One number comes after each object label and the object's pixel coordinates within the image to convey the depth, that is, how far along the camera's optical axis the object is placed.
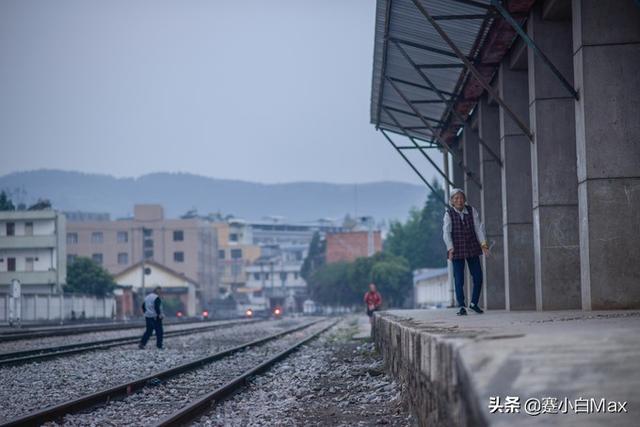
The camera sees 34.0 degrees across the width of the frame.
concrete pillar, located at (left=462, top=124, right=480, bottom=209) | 27.47
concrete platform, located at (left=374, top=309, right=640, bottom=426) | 4.98
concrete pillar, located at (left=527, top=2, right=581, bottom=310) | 16.17
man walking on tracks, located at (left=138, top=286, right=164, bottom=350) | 26.59
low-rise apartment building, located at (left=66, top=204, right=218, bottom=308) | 149.88
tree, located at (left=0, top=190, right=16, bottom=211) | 98.12
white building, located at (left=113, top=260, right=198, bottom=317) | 123.44
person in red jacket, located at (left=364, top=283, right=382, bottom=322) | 36.19
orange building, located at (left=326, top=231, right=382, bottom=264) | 171.50
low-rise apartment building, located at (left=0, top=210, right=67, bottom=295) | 88.88
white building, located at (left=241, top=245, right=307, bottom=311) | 174.75
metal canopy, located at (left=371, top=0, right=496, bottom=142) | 18.03
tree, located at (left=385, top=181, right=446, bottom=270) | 123.94
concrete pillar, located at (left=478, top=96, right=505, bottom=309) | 23.97
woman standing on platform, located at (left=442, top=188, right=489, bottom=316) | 14.29
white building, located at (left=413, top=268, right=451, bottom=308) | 62.55
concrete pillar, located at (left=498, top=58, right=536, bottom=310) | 20.12
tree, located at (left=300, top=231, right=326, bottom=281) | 176.21
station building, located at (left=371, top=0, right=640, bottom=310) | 12.66
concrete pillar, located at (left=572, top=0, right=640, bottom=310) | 12.59
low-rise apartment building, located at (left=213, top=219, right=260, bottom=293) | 188.00
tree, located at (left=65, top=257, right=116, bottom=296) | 101.38
